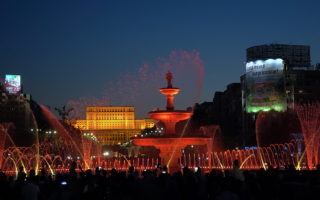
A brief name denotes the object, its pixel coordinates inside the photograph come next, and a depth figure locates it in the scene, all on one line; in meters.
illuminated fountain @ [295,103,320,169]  47.63
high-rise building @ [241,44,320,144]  80.94
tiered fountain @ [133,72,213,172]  26.21
